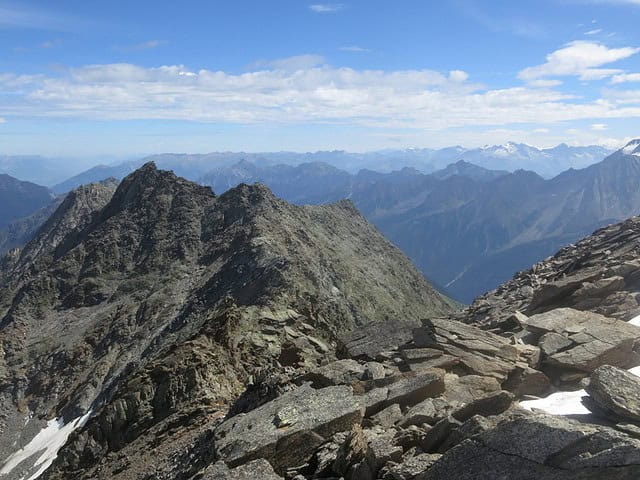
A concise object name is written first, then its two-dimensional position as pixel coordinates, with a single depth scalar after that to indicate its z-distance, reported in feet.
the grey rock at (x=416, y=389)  65.62
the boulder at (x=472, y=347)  74.54
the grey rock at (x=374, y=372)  74.79
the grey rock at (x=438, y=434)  50.16
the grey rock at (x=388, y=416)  60.29
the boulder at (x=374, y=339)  97.30
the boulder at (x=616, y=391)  48.57
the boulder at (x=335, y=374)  76.33
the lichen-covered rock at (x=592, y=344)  69.36
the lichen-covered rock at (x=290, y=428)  57.62
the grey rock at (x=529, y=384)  67.67
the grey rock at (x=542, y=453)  37.30
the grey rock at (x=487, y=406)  54.90
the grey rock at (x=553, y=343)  74.43
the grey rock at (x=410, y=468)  44.89
